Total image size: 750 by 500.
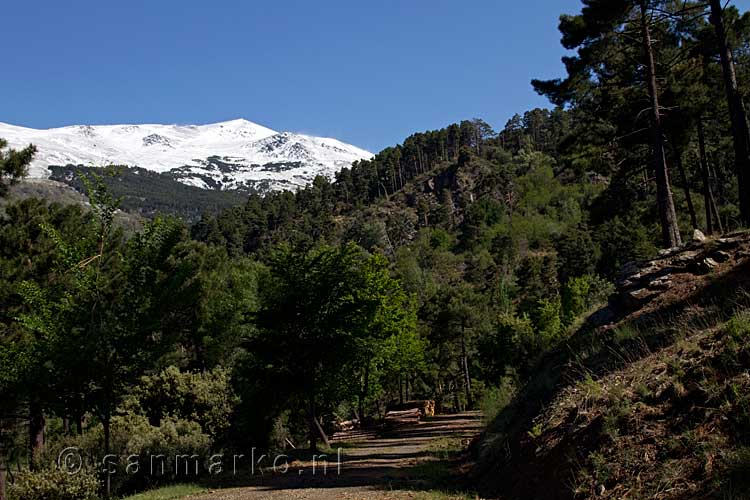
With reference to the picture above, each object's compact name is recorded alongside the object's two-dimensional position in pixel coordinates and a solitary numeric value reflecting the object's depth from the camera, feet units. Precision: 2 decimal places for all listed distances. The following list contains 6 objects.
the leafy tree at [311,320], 62.08
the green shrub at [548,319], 143.11
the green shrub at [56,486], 47.70
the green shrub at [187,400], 70.64
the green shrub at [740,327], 23.94
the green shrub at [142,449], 58.18
